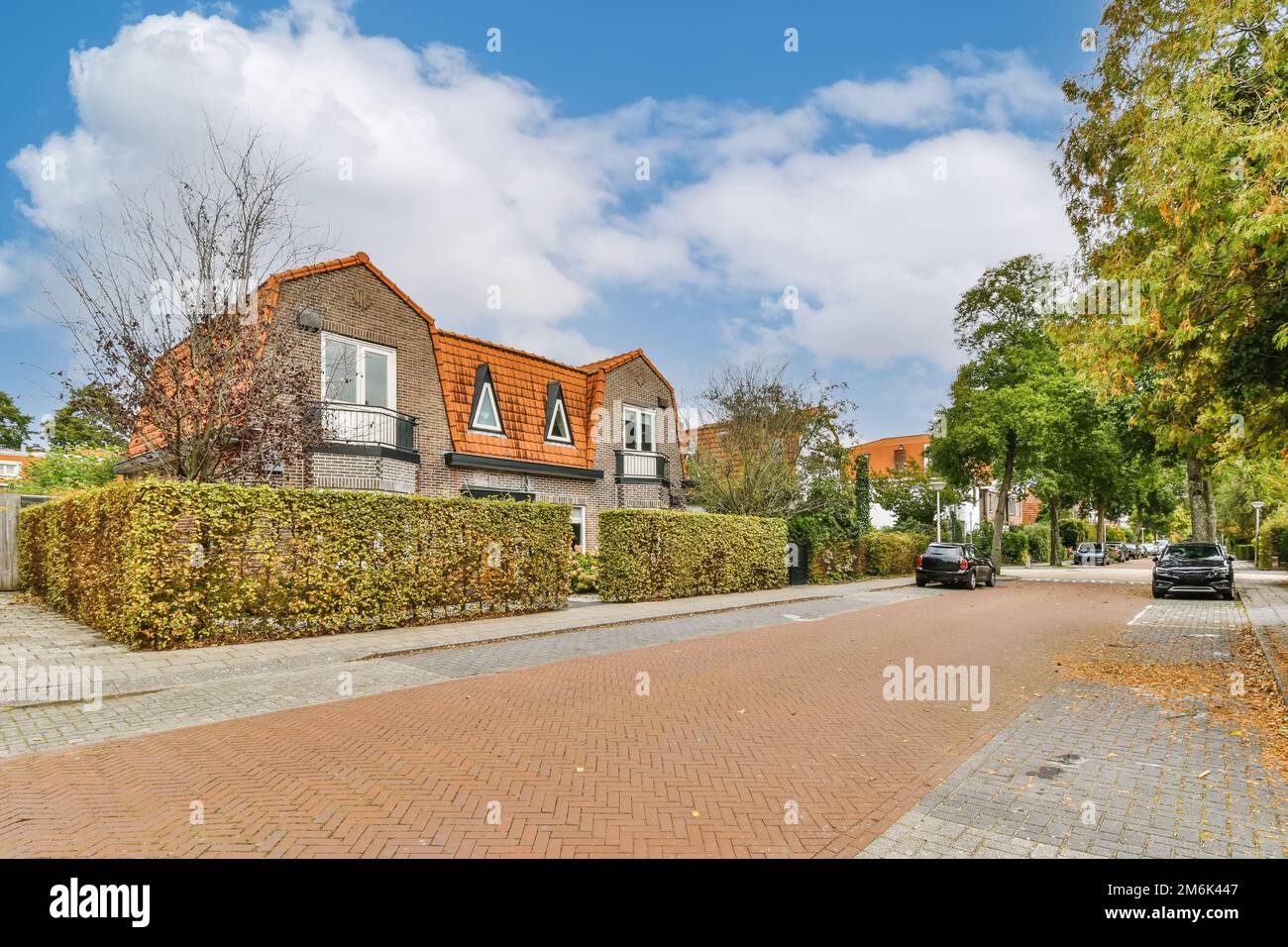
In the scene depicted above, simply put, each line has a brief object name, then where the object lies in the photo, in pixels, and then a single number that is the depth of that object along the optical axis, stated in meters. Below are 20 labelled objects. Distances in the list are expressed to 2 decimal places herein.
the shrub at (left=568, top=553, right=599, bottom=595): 18.92
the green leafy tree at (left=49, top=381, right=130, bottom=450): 11.38
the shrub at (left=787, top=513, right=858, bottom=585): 24.97
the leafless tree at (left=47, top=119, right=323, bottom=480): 11.29
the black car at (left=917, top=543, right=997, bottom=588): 24.42
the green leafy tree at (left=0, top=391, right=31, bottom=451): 49.03
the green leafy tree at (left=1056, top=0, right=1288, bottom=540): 6.65
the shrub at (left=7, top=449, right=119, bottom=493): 23.53
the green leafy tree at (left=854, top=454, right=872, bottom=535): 29.36
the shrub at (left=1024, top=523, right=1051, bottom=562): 51.28
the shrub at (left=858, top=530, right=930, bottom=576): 28.67
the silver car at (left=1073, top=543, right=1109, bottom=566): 49.62
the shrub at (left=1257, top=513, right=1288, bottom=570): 37.66
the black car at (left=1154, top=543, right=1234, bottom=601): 19.91
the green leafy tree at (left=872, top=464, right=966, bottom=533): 37.50
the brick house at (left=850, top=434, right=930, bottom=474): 64.50
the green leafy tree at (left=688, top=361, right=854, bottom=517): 23.94
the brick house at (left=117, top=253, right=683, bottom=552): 16.23
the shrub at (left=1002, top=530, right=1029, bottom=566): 48.22
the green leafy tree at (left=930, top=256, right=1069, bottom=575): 27.28
